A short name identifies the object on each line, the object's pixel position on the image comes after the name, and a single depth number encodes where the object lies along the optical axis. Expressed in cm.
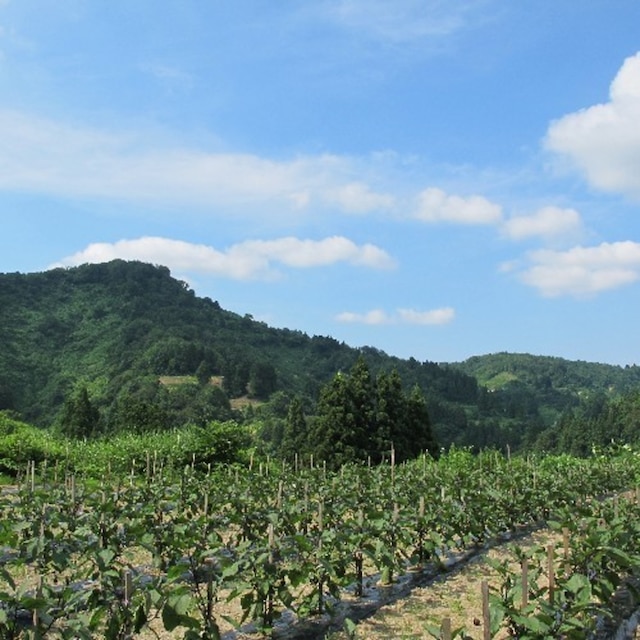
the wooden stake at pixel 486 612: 488
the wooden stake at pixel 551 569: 586
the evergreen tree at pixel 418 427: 3678
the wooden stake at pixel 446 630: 425
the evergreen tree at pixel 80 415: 5159
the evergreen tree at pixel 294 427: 5244
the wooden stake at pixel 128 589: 466
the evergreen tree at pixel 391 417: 3403
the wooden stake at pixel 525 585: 529
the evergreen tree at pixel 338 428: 3294
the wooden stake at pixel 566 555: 660
